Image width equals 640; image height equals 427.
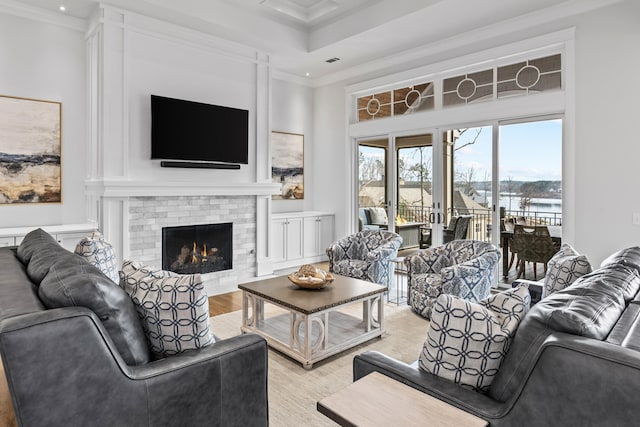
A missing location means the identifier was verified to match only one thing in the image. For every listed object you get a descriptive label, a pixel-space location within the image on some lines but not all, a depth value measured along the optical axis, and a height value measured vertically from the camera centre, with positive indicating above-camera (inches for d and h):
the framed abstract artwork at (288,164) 261.0 +30.3
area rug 92.2 -45.8
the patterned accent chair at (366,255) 179.6 -21.7
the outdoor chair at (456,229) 209.6 -10.3
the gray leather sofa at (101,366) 48.8 -23.1
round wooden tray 130.9 -24.2
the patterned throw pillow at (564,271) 96.1 -15.0
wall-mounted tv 182.1 +37.6
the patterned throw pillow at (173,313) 67.5 -17.7
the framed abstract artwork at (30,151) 164.1 +24.3
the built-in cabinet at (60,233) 152.6 -10.1
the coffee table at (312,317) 116.1 -35.5
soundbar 187.6 +21.6
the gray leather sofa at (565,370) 43.7 -19.1
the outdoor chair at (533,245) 180.5 -16.5
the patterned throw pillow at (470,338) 55.4 -18.1
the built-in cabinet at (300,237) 247.4 -18.5
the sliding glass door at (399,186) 226.4 +14.2
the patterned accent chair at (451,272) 141.3 -24.0
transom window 179.0 +62.4
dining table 194.2 -19.4
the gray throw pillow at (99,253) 113.6 -13.2
